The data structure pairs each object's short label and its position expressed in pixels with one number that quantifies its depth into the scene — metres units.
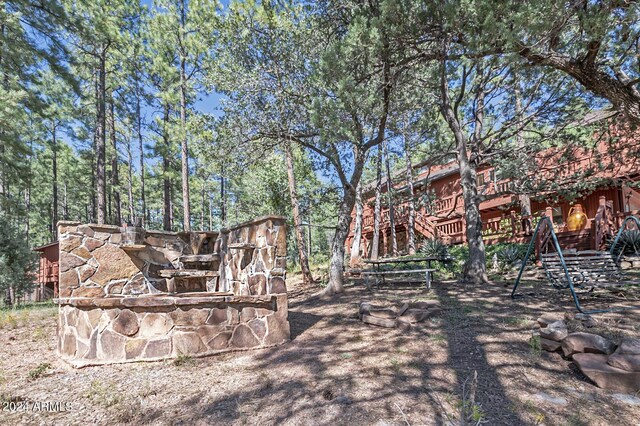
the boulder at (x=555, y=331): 3.30
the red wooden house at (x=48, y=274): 16.22
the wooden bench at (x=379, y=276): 7.20
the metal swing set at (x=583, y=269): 4.77
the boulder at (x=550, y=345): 3.29
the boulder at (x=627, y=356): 2.57
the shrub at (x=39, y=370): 3.39
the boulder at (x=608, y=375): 2.52
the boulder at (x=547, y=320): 3.78
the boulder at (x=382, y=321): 4.66
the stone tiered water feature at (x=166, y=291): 3.76
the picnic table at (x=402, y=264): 7.28
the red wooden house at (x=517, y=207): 8.48
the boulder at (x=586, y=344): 2.87
